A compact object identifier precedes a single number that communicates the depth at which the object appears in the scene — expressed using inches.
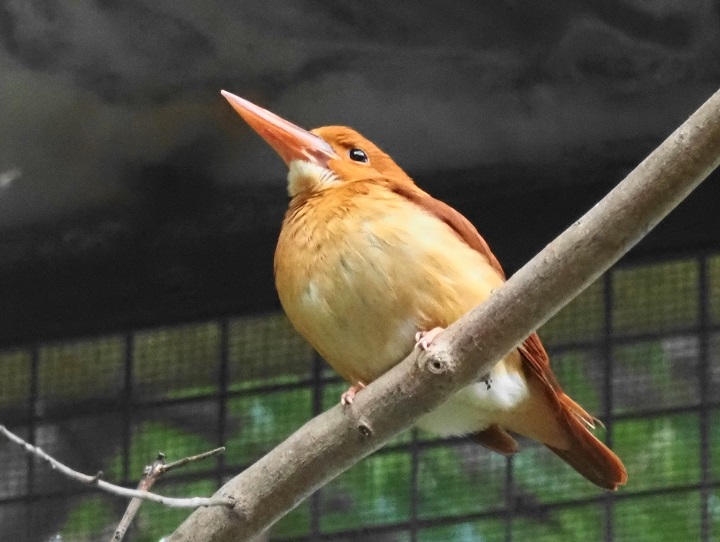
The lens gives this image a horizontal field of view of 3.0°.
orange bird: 219.4
